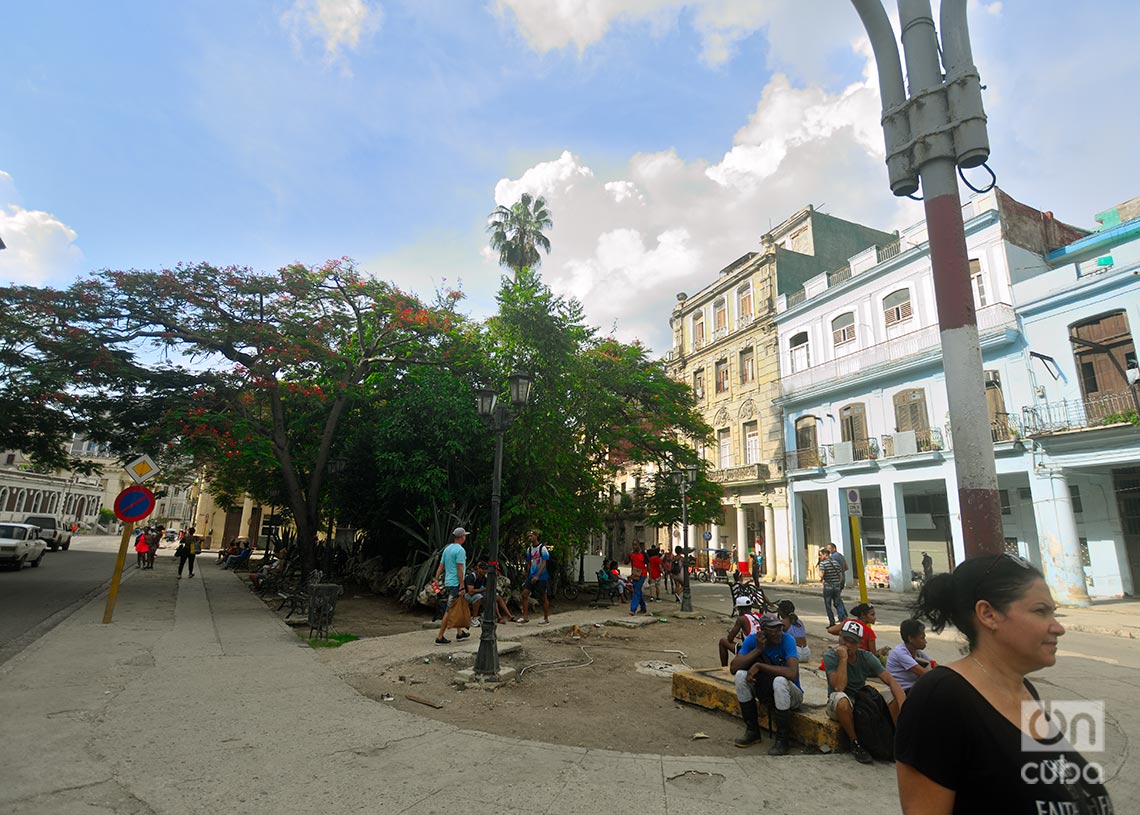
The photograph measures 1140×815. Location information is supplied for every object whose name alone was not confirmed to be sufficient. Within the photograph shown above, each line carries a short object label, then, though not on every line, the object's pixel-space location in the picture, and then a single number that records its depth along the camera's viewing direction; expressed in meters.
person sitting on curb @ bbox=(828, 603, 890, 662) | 5.48
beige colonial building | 26.66
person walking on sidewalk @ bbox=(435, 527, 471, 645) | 9.05
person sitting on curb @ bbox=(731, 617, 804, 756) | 4.95
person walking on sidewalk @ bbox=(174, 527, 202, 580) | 19.93
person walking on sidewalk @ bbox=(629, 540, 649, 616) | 13.44
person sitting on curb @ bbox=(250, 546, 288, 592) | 16.83
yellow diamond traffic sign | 9.51
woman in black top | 1.38
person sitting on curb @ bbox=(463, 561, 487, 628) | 10.47
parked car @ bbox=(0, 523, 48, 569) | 18.61
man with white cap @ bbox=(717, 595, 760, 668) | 6.10
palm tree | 24.61
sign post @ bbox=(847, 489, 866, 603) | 8.08
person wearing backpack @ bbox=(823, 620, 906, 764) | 4.54
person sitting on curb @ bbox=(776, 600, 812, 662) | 5.99
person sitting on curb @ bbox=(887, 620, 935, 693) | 4.90
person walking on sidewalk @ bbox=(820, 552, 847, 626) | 11.47
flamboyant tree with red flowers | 13.09
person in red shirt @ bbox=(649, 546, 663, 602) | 16.67
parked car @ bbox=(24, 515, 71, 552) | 30.22
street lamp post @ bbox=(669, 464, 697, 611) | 14.05
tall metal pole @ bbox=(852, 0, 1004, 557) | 3.26
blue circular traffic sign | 9.04
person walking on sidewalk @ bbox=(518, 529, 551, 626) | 11.55
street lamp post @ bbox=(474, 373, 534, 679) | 7.20
